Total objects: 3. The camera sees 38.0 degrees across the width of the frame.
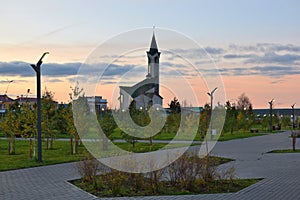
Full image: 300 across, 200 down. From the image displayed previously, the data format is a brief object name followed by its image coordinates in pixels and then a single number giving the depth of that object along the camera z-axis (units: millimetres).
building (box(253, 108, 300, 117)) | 99369
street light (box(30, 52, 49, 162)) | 16125
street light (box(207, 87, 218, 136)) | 29369
